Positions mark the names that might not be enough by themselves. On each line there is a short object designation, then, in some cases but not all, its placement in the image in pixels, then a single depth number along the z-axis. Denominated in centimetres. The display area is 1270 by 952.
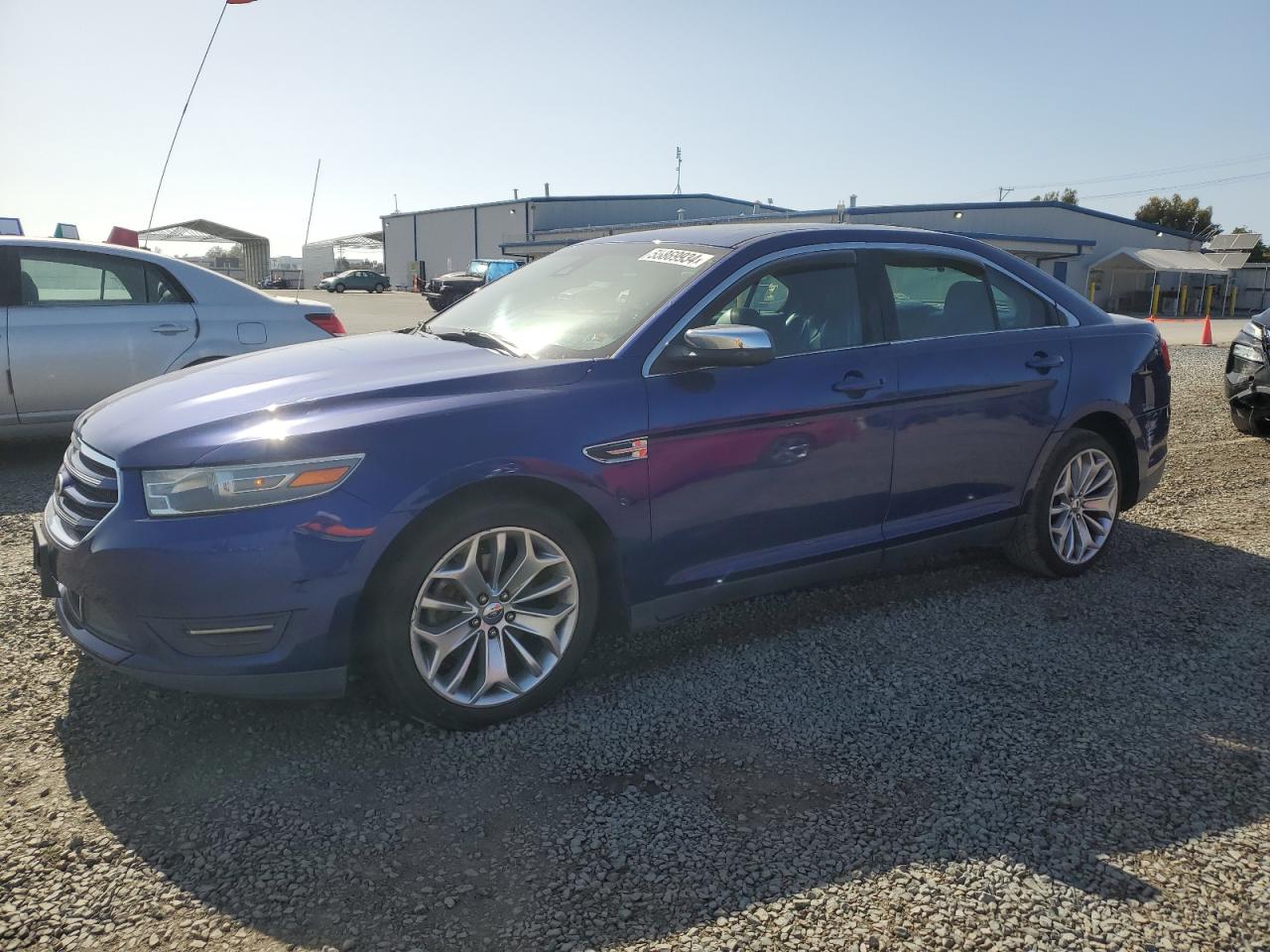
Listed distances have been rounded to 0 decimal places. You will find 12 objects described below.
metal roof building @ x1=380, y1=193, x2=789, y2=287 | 5603
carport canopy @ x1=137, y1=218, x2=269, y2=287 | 5059
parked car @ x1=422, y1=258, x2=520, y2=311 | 2639
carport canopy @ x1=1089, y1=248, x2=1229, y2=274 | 3800
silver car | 632
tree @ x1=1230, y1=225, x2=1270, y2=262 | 5516
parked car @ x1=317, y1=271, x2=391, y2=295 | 6309
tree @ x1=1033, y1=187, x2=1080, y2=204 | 7672
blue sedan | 279
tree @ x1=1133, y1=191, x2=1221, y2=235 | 6588
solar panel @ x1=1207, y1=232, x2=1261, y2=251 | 4075
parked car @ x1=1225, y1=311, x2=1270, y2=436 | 758
